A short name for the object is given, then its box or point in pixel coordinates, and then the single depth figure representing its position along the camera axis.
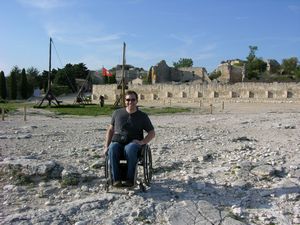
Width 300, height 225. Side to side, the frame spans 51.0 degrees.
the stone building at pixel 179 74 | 48.85
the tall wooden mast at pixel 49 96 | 27.95
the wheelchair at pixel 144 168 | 4.52
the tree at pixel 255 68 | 53.32
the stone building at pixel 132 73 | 63.10
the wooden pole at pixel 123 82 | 25.30
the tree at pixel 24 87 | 48.62
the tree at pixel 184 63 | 78.33
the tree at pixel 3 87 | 46.80
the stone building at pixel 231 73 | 50.76
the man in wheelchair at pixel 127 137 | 4.47
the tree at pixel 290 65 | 57.27
